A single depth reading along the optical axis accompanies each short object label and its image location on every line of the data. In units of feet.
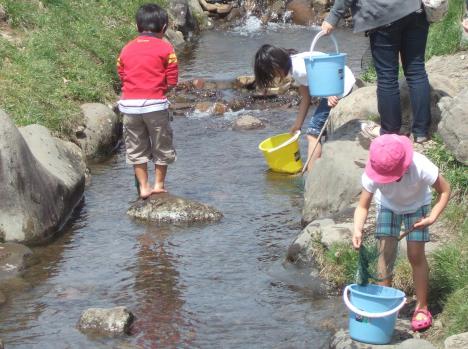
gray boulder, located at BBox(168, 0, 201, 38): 51.08
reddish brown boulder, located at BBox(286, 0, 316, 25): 56.75
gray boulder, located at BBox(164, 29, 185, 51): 48.06
